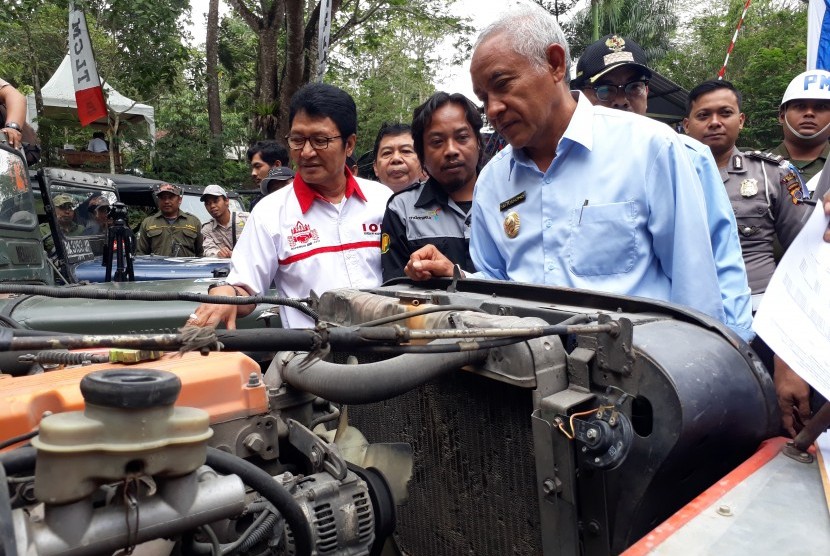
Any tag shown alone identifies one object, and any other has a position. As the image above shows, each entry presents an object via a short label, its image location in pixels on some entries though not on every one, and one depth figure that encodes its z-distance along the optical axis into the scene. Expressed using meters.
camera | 4.44
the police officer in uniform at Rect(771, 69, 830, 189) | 3.46
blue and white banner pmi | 4.79
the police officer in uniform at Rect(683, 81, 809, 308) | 2.94
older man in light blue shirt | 1.79
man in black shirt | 2.66
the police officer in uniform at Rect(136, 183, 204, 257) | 7.13
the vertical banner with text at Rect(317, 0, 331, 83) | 8.94
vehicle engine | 0.97
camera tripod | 4.45
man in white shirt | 2.56
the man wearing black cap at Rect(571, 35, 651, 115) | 3.33
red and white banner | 9.58
